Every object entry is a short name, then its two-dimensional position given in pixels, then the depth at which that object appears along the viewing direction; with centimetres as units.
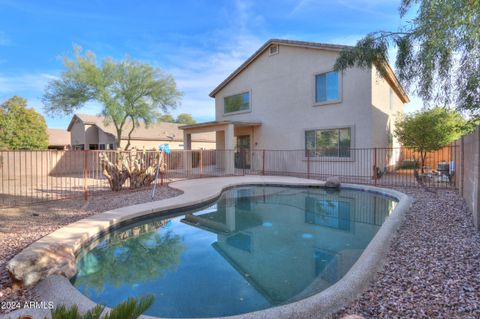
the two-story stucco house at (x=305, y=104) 1278
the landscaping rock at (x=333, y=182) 1142
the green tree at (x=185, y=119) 5828
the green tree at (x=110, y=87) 1923
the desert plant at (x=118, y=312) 152
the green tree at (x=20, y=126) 2419
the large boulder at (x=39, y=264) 330
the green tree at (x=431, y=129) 1291
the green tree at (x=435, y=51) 596
